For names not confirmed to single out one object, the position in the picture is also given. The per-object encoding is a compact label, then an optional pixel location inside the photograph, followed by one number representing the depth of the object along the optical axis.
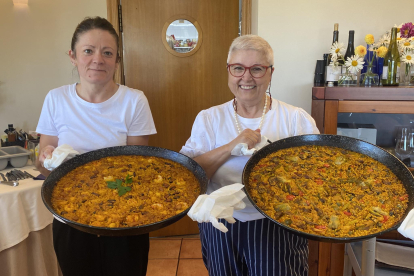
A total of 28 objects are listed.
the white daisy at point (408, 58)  2.05
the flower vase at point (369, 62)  2.21
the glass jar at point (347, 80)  2.10
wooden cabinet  1.93
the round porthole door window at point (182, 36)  2.81
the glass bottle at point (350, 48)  2.18
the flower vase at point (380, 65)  2.16
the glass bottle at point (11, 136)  2.57
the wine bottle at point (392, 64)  2.11
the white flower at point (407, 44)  2.06
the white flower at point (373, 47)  2.20
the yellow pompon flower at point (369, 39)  2.14
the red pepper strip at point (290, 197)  1.16
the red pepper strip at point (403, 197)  1.10
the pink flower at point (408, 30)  2.12
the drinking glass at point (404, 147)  2.03
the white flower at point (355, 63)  2.06
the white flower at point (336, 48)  2.14
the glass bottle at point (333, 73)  2.13
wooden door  2.78
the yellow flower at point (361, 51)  2.06
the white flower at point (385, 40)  2.16
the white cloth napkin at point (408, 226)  0.88
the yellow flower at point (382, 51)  2.09
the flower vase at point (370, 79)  2.11
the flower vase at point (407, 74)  2.11
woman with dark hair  1.47
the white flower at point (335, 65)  2.12
